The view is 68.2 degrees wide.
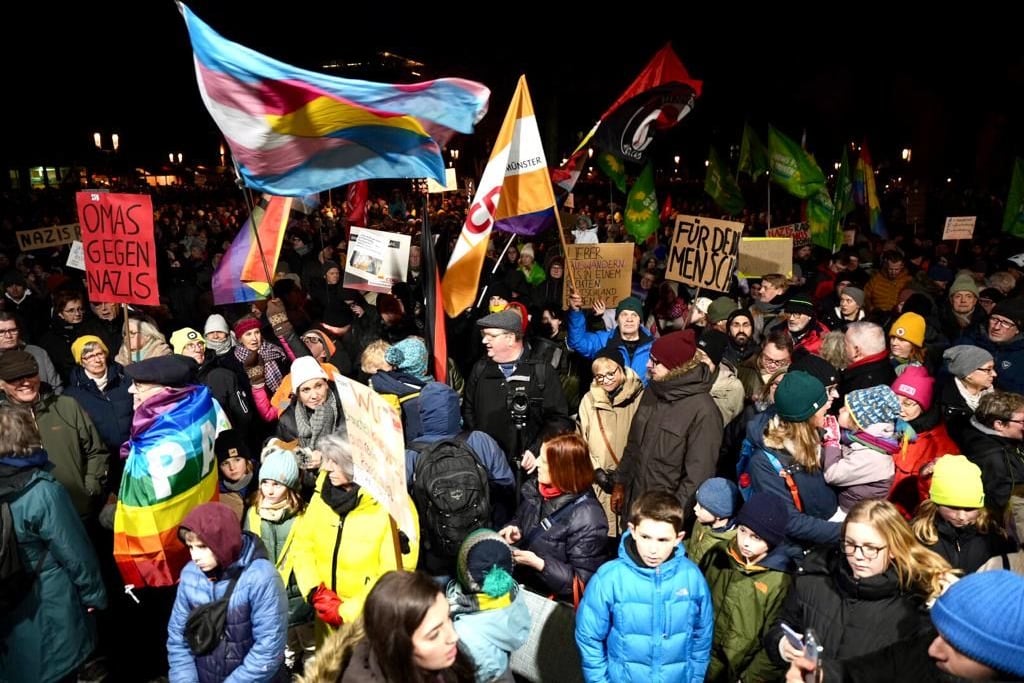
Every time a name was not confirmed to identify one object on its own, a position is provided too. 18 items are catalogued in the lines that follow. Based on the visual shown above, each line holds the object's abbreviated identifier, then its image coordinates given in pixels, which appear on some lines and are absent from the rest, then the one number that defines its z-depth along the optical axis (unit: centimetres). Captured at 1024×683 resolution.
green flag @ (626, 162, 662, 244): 1186
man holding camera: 552
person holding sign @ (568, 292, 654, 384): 643
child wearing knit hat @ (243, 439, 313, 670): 404
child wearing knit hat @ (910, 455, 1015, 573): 347
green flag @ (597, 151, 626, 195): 1327
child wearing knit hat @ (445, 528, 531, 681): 301
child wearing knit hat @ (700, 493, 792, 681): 344
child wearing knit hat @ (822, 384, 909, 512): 405
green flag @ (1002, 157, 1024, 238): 1161
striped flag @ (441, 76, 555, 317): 634
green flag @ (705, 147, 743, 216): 1322
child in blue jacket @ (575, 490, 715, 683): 335
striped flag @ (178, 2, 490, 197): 419
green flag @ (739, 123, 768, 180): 1444
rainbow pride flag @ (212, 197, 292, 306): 676
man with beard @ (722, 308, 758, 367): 684
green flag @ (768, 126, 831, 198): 1136
